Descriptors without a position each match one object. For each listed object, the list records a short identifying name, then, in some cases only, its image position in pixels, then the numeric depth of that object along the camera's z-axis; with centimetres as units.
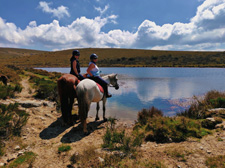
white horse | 527
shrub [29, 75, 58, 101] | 1034
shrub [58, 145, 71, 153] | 428
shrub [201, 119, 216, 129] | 598
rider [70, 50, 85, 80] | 636
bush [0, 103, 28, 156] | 450
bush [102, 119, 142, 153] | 424
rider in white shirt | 634
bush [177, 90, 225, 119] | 735
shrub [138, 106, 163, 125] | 737
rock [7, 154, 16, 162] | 370
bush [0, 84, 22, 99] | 810
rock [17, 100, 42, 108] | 763
